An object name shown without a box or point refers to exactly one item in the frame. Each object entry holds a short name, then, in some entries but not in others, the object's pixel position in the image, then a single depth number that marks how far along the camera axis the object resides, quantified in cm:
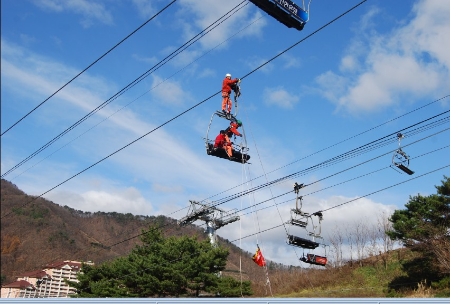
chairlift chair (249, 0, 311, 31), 750
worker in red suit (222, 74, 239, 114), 1344
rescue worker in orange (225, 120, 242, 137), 1476
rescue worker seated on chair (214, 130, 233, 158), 1498
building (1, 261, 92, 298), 5921
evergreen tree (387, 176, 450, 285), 2808
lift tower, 3431
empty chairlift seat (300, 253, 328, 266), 1881
